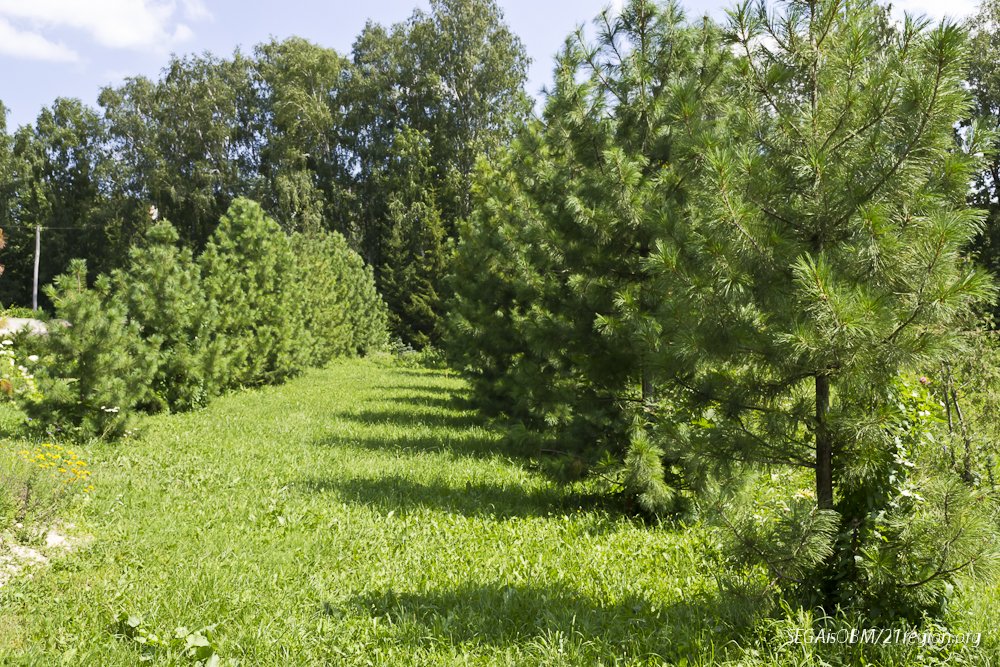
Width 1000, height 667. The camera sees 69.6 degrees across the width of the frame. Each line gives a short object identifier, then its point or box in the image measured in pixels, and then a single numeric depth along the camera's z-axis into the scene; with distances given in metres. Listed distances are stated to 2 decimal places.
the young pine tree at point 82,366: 9.30
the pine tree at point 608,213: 6.75
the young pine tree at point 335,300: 24.00
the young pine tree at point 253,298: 16.36
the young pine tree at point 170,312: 12.39
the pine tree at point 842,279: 3.38
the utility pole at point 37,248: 37.78
